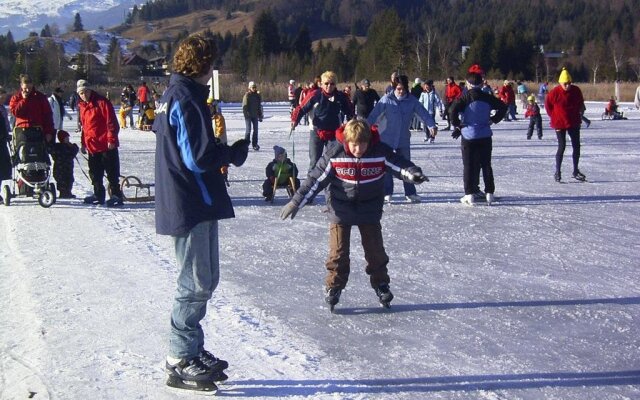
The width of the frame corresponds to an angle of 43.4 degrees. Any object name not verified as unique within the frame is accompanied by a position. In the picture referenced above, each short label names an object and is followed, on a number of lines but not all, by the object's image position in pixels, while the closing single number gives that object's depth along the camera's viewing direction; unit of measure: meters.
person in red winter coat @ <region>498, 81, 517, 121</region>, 26.48
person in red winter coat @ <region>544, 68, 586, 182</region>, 11.80
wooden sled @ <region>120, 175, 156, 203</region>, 10.88
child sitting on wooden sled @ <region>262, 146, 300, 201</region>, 10.59
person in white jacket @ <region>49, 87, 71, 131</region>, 20.08
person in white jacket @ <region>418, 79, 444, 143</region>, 23.78
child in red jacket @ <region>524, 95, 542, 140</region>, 20.56
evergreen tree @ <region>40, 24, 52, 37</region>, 181.12
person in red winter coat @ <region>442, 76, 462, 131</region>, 24.02
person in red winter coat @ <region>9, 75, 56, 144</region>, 10.31
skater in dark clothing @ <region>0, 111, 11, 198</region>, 10.67
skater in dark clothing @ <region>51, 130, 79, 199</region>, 11.05
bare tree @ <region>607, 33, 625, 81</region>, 83.83
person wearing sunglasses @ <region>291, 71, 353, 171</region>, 10.15
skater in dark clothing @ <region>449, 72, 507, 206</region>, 10.12
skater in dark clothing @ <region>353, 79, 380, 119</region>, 13.84
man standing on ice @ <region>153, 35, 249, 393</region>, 4.06
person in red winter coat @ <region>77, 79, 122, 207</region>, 10.20
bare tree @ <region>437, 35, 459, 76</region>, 62.94
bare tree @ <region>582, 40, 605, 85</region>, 82.66
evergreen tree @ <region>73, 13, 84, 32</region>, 194.50
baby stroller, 10.42
